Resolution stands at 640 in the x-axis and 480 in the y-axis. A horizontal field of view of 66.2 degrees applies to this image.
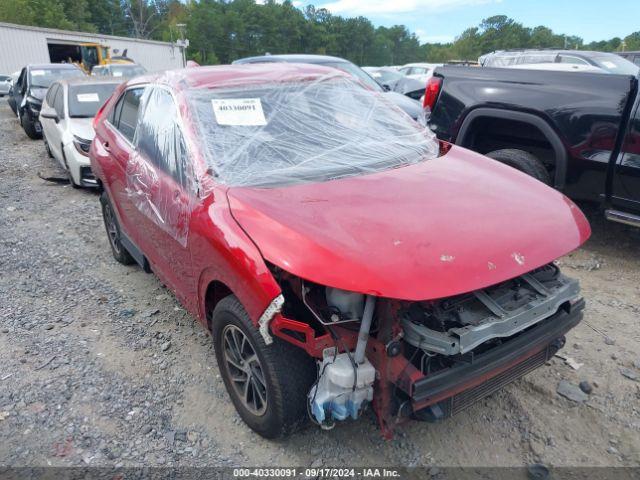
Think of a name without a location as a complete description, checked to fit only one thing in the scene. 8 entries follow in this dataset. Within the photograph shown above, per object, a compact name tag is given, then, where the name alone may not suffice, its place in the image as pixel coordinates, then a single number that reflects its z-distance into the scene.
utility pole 32.44
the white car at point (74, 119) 6.70
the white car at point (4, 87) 21.70
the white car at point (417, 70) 21.83
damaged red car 2.01
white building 25.98
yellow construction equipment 30.36
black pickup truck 3.88
